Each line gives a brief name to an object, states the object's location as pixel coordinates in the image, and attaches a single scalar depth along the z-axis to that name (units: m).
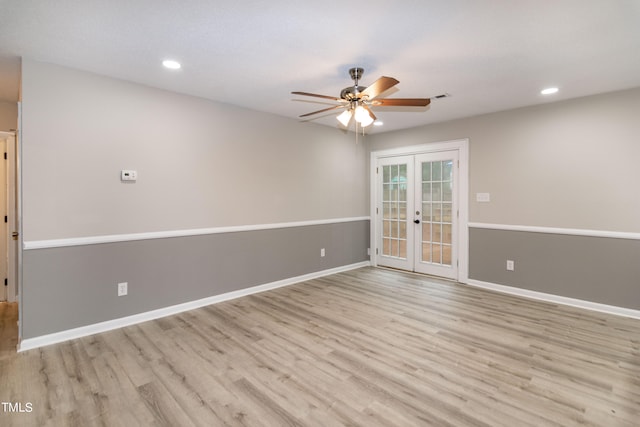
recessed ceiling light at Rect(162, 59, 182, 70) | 2.76
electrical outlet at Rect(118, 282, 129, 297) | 3.20
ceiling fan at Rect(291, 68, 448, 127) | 2.57
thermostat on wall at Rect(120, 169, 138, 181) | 3.20
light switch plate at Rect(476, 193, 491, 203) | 4.47
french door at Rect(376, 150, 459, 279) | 4.90
